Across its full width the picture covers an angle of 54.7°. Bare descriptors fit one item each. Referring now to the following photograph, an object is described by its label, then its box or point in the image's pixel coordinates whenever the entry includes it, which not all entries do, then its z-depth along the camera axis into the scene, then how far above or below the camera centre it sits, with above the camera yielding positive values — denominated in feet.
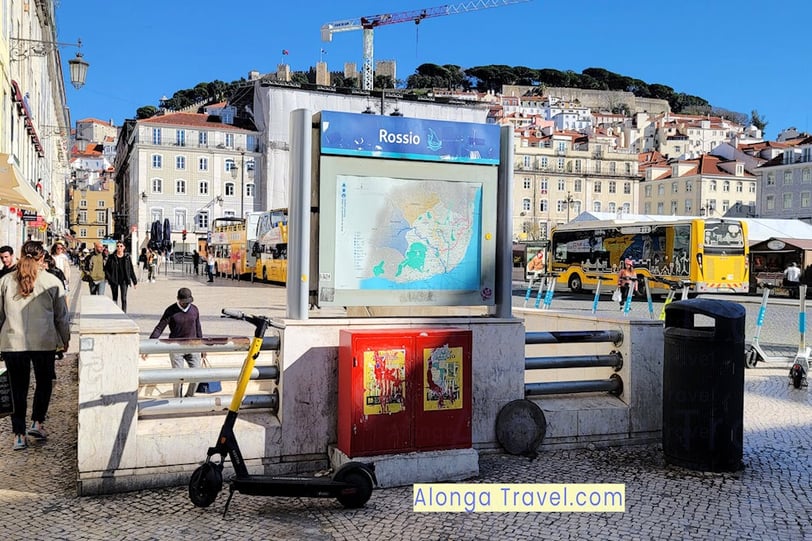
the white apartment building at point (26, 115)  45.60 +17.13
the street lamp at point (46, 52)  67.72 +20.24
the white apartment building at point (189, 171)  261.85 +29.56
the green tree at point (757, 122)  582.02 +107.40
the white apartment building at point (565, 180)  316.81 +34.24
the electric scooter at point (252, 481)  15.96 -4.61
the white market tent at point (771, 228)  139.85 +7.14
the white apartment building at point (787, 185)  280.92 +29.65
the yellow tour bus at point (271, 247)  125.39 +2.08
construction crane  393.91 +118.81
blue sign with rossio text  20.26 +3.28
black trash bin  19.61 -3.22
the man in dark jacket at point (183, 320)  28.35 -2.31
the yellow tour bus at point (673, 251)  97.50 +1.65
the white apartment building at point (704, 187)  319.27 +32.27
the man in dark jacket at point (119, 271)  59.41 -1.09
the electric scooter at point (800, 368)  34.91 -4.61
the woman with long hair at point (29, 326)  21.35 -1.94
